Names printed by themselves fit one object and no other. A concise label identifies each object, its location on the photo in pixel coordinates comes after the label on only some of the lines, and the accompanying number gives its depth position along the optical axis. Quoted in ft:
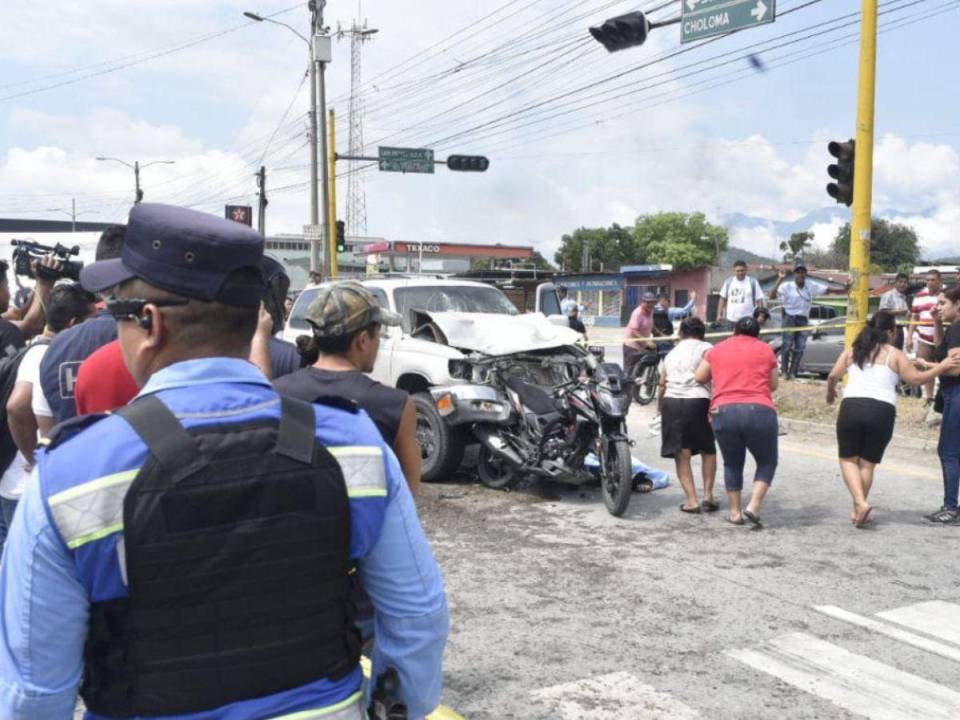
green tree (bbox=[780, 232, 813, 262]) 285.84
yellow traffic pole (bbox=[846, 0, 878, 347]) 38.52
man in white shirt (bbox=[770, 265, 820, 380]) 53.78
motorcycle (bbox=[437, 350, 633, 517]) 25.77
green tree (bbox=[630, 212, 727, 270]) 351.05
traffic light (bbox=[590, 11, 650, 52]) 43.68
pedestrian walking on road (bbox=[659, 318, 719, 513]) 26.68
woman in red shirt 24.79
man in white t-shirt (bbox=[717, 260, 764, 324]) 51.08
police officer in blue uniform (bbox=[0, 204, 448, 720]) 5.16
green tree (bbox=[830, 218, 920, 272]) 275.39
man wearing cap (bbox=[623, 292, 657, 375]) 52.54
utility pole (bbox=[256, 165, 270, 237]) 141.59
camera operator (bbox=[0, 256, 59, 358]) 16.14
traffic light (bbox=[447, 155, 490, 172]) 84.64
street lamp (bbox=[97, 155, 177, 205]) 170.09
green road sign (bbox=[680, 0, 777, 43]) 39.91
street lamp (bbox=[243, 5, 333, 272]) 87.97
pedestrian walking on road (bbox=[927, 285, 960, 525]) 25.21
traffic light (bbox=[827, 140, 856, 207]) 40.09
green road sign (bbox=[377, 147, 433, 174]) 85.56
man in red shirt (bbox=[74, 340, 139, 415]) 10.26
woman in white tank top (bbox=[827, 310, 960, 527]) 24.57
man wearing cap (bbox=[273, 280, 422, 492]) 11.37
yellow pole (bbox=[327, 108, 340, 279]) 83.87
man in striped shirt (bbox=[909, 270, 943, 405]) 45.22
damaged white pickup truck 29.30
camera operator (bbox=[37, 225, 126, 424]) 11.94
